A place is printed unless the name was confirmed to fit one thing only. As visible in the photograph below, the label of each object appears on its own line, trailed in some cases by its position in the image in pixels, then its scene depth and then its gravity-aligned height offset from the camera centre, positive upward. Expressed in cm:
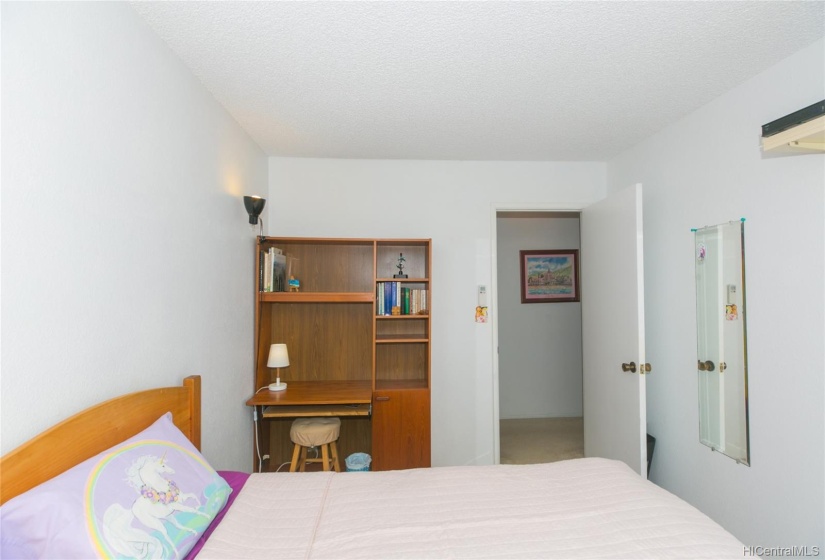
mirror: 213 -27
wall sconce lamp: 268 +53
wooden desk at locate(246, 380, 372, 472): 271 -69
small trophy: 332 +20
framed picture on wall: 480 +15
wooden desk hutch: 302 -38
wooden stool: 269 -91
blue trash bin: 294 -119
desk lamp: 284 -45
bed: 106 -74
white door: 261 -27
